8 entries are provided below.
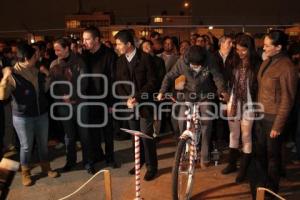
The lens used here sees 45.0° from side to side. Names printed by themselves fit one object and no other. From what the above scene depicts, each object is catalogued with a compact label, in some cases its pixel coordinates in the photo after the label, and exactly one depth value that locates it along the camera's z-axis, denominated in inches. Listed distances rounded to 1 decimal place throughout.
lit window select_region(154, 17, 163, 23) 2136.3
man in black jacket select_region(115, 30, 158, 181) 213.9
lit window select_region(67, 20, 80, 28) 2010.3
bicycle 179.0
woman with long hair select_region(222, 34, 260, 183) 200.4
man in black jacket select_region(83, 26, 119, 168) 225.8
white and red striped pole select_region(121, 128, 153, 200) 163.7
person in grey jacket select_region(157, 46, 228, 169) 204.8
